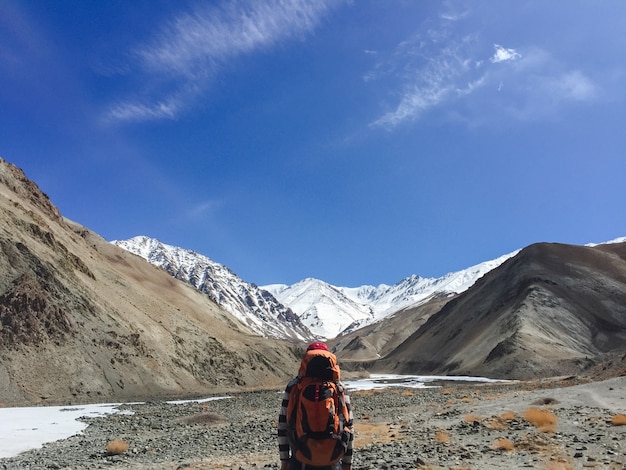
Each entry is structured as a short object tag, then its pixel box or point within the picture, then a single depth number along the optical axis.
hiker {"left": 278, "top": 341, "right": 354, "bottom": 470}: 6.53
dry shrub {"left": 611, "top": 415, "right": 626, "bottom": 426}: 17.51
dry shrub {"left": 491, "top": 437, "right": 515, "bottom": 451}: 15.44
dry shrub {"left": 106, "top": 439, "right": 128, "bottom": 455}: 20.03
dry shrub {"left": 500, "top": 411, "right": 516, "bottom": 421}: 21.64
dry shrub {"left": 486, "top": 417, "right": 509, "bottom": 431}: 19.48
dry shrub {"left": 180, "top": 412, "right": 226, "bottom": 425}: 31.80
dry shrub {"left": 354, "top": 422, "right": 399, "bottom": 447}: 19.72
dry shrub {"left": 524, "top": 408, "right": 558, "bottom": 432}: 18.09
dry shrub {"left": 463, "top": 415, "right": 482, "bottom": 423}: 22.42
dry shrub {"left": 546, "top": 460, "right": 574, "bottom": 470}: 12.20
